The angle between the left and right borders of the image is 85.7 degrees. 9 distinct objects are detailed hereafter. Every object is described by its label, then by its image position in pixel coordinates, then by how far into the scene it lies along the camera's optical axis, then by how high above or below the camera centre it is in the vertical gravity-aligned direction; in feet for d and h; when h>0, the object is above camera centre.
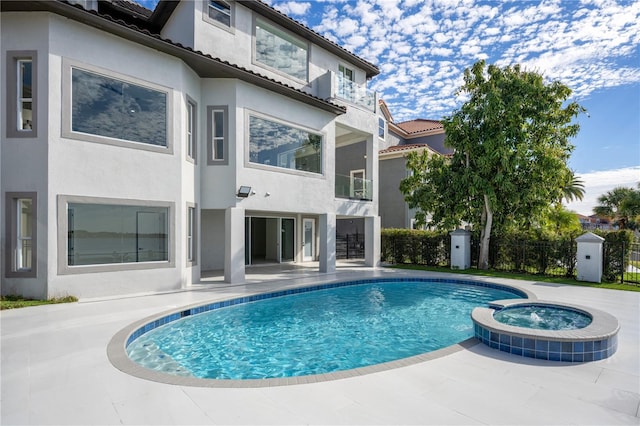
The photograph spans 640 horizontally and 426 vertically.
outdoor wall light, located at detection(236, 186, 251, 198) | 40.50 +1.86
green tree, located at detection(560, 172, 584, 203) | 122.31 +6.87
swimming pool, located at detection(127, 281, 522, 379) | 20.22 -9.46
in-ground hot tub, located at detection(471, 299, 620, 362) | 18.42 -7.42
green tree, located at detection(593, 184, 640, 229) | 140.77 +1.66
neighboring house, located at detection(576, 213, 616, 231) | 238.76 -9.83
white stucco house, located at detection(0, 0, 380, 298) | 29.68 +7.28
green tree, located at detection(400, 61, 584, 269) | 48.39 +8.95
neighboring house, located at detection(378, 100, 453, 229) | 80.84 +7.97
